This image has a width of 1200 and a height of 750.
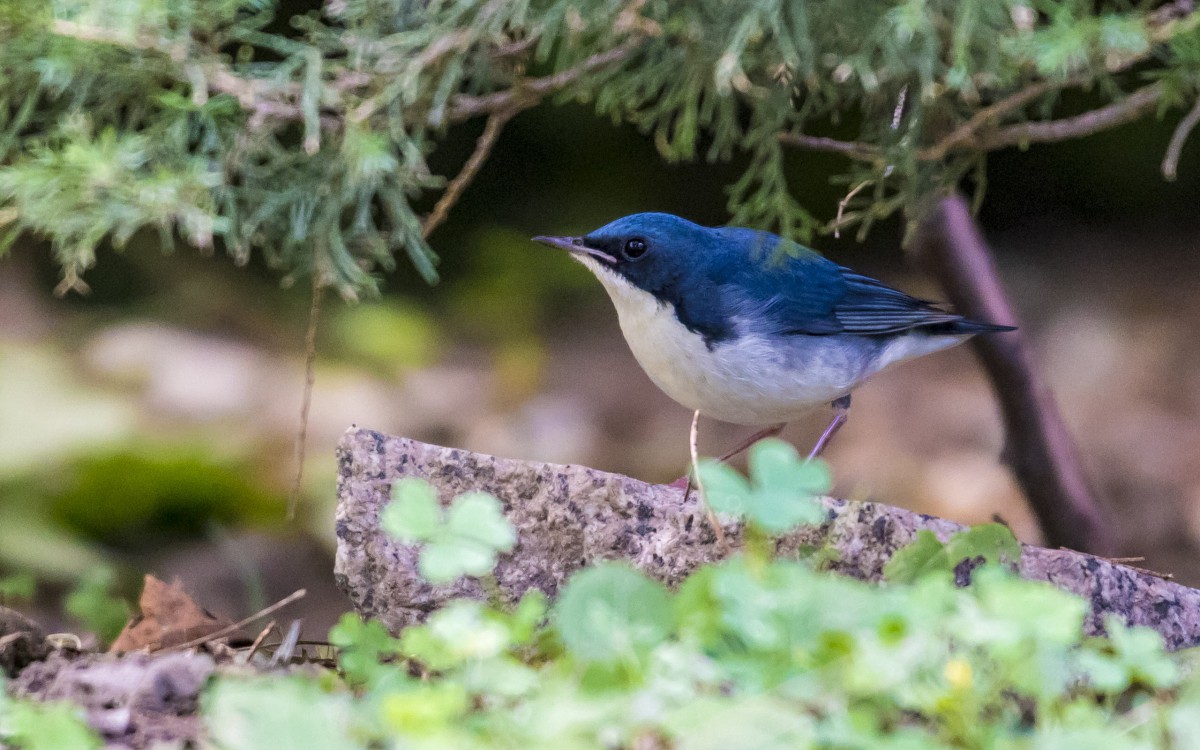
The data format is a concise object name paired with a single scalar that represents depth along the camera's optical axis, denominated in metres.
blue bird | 6.62
